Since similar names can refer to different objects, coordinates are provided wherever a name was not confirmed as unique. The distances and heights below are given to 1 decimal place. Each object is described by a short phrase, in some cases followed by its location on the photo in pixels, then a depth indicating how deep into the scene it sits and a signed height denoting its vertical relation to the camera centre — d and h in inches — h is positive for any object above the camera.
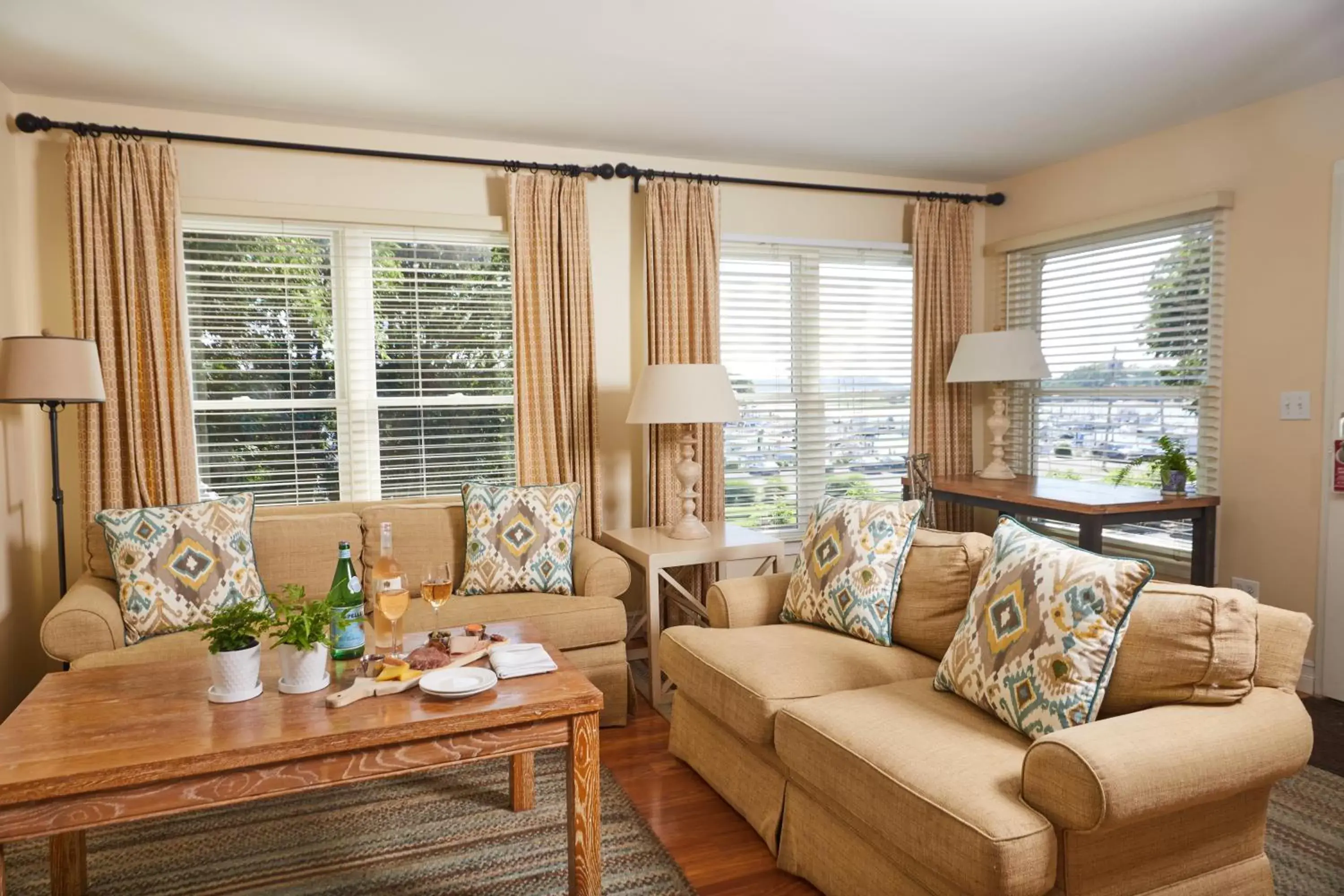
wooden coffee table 65.7 -26.5
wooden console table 133.7 -15.3
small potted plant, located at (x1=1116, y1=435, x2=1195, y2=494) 141.6 -9.5
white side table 136.3 -22.5
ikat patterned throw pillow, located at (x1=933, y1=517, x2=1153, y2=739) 73.5 -19.9
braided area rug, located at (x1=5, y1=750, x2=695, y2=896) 86.0 -46.2
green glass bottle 88.0 -19.7
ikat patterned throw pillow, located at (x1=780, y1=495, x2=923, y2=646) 107.7 -19.6
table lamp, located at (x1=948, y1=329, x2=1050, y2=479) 162.9 +9.7
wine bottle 85.9 -15.2
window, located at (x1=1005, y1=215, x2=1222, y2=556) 150.3 +11.6
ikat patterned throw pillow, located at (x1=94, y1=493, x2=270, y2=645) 116.0 -19.4
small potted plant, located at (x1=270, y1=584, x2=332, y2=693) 79.5 -20.7
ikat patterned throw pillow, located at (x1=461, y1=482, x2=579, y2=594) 135.3 -19.2
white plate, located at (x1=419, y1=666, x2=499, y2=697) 79.5 -24.9
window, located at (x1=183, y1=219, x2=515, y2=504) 143.8 +11.0
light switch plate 134.3 +0.5
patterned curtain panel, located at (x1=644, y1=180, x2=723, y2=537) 163.8 +23.1
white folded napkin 86.5 -25.1
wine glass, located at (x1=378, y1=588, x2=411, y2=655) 85.7 -18.2
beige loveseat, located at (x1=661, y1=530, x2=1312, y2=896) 63.7 -29.7
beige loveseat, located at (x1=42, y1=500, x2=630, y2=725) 114.8 -23.4
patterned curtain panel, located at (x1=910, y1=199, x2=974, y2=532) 186.9 +19.3
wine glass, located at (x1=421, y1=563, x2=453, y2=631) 88.0 -16.9
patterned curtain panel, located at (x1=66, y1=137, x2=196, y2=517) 131.2 +16.9
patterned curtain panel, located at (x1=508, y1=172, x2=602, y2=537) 155.2 +15.1
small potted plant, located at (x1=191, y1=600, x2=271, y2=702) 78.4 -20.9
